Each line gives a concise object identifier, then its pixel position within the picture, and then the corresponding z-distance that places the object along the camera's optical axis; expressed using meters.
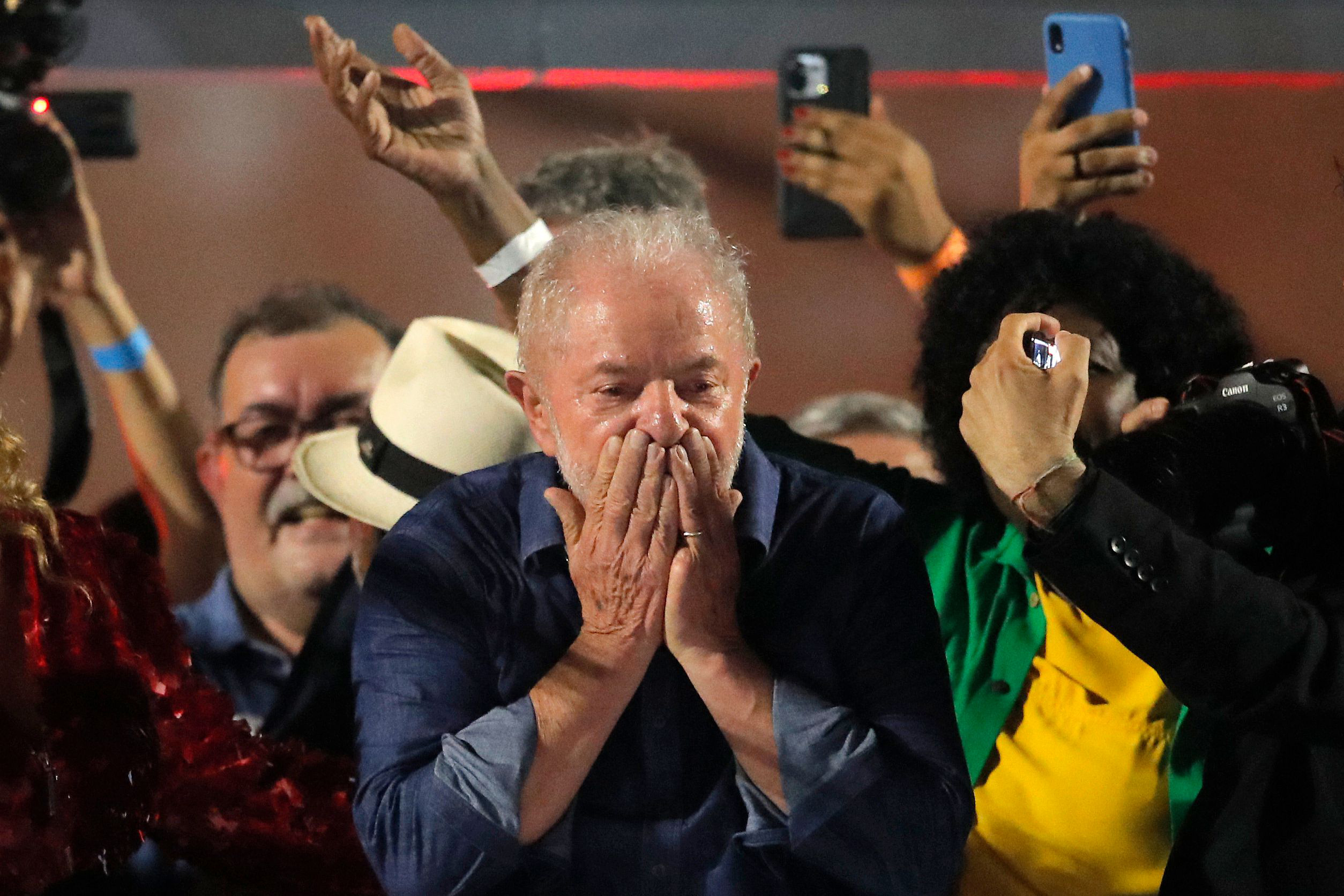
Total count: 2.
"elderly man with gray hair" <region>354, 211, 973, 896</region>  11.03
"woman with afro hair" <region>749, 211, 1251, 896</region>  11.14
